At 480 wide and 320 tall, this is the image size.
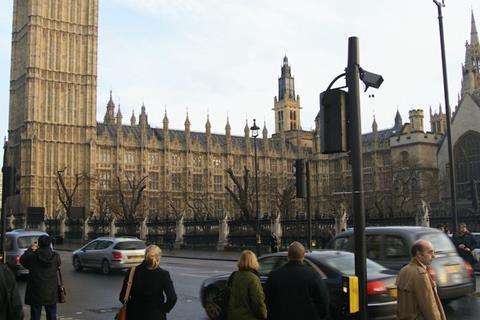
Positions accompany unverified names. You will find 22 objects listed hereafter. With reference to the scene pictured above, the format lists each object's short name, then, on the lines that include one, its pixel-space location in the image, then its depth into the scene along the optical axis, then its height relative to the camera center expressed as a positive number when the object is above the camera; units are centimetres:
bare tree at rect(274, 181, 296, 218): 3872 +86
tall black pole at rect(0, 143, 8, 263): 1261 +31
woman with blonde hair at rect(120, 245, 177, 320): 564 -77
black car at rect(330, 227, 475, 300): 1023 -83
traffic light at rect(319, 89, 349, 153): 501 +77
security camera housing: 516 +118
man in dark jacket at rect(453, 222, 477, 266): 1299 -79
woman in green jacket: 543 -77
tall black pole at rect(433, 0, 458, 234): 1500 +281
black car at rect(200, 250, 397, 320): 834 -96
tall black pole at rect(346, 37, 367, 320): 462 +36
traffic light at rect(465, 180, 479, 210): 1728 +47
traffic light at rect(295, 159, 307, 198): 1536 +91
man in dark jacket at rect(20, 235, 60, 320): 825 -90
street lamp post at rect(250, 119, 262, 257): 2713 -12
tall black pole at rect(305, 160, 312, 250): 1648 +16
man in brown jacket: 495 -69
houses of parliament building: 7225 +911
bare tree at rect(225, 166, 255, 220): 3412 +72
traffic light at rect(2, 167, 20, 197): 1375 +86
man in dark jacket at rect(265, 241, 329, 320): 516 -74
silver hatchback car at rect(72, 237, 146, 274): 1891 -129
